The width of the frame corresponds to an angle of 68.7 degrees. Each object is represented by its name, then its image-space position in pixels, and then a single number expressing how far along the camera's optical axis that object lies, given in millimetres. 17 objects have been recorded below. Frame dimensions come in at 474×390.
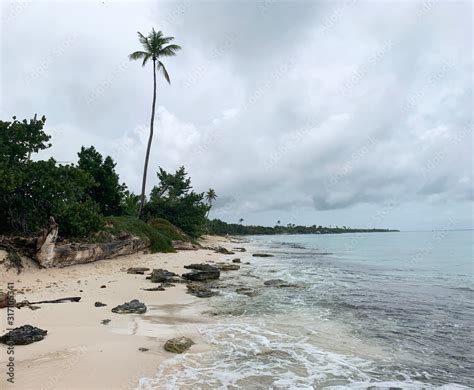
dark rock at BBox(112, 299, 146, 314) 10469
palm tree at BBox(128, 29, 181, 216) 32750
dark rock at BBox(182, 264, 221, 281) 18109
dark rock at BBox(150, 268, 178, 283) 16484
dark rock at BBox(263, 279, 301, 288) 17361
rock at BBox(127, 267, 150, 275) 18156
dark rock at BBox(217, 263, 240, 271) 23500
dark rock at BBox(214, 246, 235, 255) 40169
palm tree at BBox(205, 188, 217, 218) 105938
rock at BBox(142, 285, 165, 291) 14492
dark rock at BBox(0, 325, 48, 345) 7204
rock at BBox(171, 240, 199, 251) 34438
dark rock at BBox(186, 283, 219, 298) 14063
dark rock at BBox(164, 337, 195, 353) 7379
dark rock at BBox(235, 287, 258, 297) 14699
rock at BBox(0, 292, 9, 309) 9734
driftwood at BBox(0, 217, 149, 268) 15695
